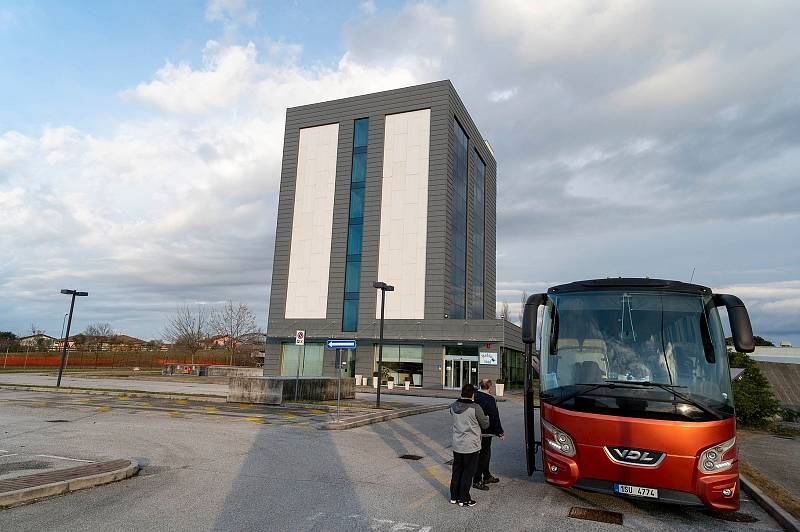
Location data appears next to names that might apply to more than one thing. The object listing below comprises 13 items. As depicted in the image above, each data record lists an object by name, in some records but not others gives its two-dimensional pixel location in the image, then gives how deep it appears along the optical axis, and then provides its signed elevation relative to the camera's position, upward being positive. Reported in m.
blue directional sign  17.80 +0.71
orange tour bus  5.83 -0.18
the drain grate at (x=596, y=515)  6.35 -1.82
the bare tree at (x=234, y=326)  60.69 +4.10
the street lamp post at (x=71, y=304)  28.40 +2.84
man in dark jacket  7.78 -1.00
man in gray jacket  6.80 -1.07
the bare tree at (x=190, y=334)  58.88 +2.94
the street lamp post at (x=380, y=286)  20.91 +3.34
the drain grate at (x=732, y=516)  6.66 -1.83
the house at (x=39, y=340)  93.28 +2.48
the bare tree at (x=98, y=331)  97.69 +4.55
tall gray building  40.09 +10.61
